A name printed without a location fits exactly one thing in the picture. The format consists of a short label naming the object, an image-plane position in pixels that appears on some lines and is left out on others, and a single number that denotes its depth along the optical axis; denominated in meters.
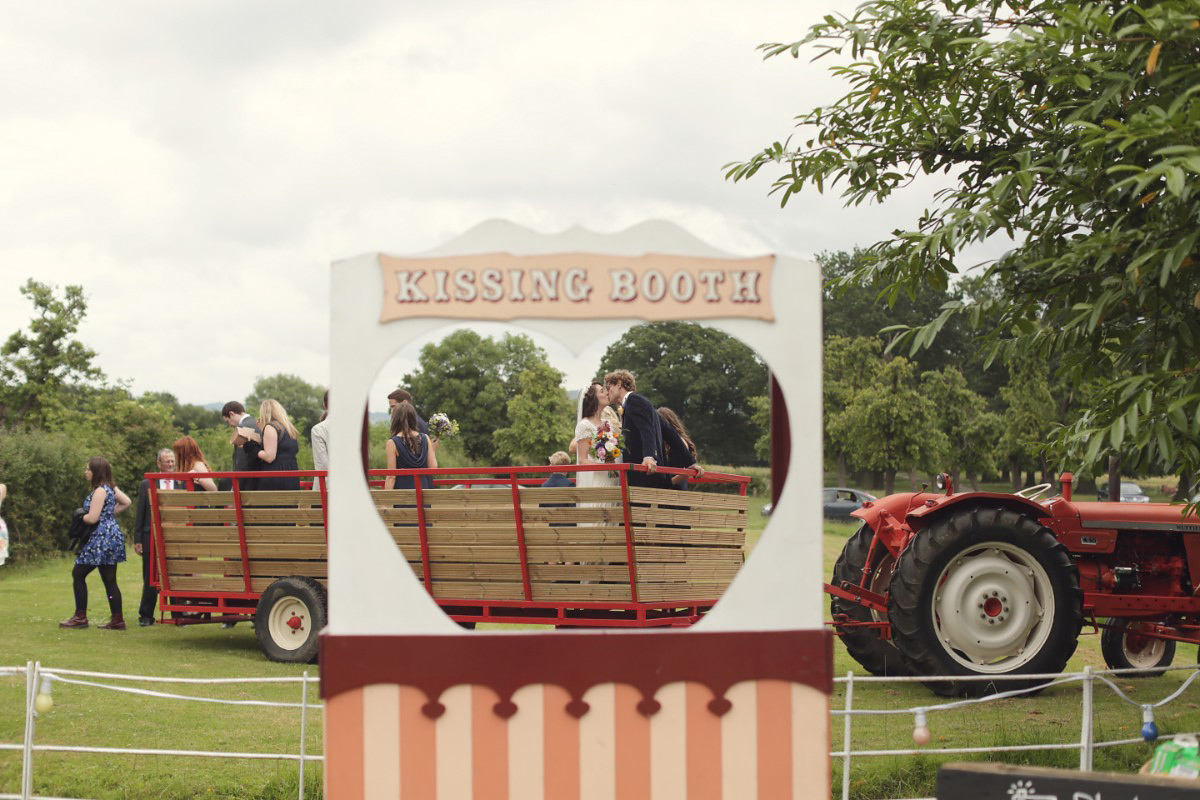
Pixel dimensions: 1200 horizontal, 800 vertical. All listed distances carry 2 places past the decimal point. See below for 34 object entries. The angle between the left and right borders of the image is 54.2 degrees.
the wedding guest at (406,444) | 8.29
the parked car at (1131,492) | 34.42
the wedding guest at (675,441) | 8.27
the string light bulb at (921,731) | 5.09
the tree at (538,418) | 36.44
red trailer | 7.00
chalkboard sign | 3.53
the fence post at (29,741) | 5.29
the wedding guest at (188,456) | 9.70
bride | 8.18
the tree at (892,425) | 36.06
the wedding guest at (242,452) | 9.04
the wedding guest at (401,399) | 8.57
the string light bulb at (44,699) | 5.07
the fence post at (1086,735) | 5.75
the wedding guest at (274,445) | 8.97
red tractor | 7.89
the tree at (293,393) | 85.25
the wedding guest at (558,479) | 8.22
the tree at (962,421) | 41.69
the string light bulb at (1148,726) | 5.25
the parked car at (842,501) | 30.36
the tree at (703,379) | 51.81
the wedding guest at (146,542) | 9.59
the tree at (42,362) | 28.09
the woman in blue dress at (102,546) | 10.00
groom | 7.57
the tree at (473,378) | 45.72
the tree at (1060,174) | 4.77
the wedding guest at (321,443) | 8.74
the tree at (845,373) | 39.50
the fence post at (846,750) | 5.60
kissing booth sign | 3.56
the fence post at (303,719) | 5.40
